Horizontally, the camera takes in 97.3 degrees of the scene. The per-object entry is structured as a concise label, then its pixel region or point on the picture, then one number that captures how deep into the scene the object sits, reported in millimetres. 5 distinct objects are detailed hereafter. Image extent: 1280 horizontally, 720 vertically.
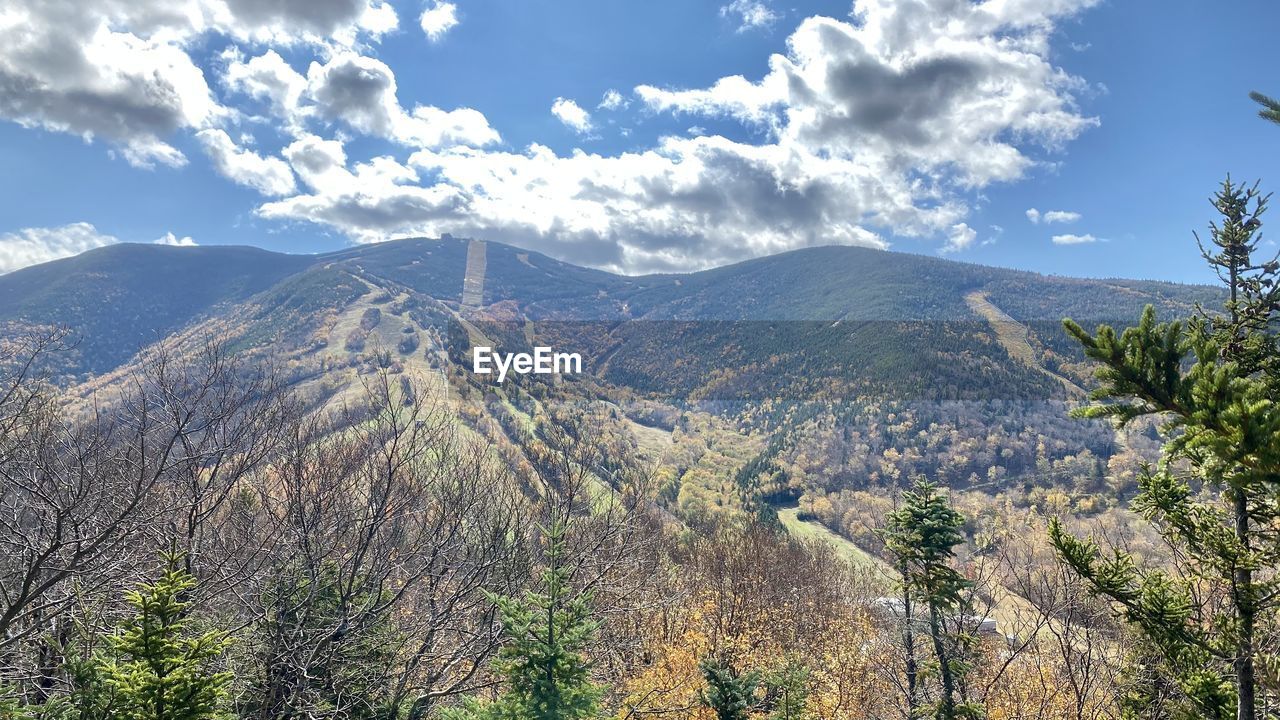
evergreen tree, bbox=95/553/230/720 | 7836
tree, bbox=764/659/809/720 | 15930
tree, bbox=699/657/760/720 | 16422
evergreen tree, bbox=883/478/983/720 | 18109
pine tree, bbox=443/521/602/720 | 13281
